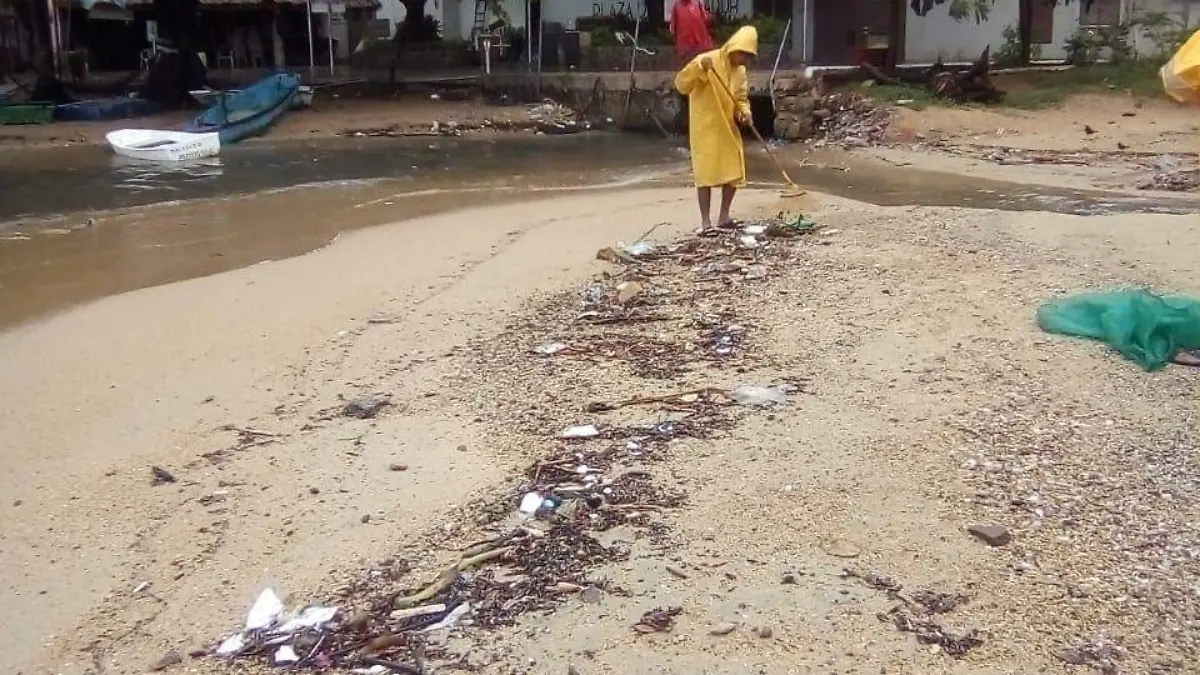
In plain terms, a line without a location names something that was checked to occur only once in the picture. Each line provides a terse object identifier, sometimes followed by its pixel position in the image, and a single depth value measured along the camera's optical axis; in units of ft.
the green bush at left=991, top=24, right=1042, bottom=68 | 74.33
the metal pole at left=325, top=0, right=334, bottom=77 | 103.91
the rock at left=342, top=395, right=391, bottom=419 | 18.25
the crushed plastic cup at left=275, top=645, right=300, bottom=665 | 11.10
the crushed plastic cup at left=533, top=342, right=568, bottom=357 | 20.25
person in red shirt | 37.42
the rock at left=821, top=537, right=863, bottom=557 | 12.33
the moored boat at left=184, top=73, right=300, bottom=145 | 71.92
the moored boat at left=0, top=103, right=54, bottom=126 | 76.69
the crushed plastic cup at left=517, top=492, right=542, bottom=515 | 13.75
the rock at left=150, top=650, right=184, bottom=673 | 11.45
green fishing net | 17.60
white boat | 60.18
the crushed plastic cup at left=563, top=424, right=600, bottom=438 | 16.01
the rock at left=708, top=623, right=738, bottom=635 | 11.02
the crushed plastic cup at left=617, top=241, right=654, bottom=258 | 28.09
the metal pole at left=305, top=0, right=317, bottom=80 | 94.81
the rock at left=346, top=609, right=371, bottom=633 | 11.47
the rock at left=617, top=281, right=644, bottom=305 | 23.42
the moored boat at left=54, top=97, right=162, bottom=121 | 77.25
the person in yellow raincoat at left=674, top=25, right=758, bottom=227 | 27.99
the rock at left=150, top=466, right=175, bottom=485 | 16.28
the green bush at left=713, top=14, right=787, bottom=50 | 78.79
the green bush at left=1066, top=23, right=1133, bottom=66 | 68.85
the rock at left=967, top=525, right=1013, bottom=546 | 12.42
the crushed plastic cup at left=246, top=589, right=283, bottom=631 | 11.98
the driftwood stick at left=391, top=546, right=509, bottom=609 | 11.90
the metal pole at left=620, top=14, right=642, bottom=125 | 75.36
